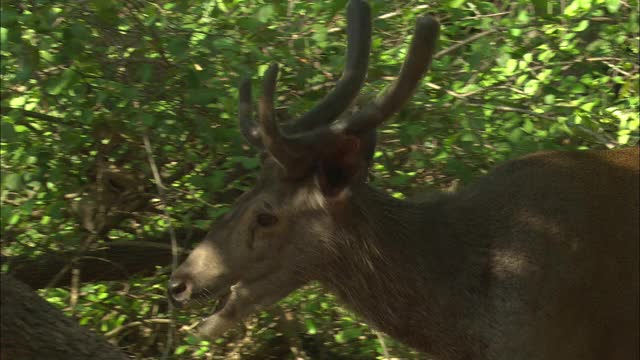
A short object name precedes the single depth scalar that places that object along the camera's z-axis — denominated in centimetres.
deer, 862
